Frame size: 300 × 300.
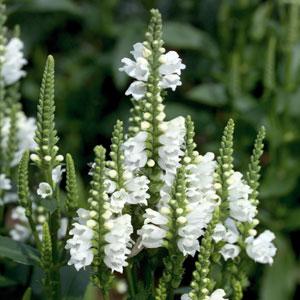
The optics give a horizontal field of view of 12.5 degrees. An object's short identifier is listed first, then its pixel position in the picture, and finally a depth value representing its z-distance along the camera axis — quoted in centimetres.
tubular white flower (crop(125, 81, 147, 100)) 120
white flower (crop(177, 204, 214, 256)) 118
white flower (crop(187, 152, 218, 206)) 120
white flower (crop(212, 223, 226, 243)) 123
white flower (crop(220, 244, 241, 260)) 128
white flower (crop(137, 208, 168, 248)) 119
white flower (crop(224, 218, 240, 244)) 127
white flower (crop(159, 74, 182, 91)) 120
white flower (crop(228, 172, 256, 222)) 124
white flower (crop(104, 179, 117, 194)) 118
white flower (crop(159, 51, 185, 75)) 120
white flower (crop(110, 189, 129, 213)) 118
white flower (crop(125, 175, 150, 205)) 119
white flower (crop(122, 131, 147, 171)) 119
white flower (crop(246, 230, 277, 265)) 129
